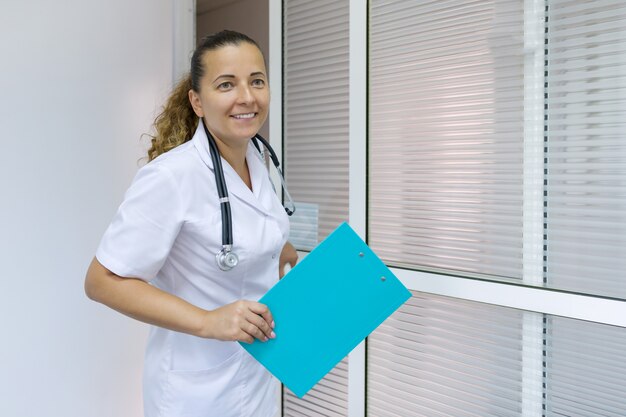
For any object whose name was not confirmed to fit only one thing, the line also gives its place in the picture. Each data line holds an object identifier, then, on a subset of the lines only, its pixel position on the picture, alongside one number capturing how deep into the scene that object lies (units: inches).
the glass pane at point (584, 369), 47.6
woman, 42.8
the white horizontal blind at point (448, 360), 53.8
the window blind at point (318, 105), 68.2
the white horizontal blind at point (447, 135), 53.6
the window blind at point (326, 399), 69.5
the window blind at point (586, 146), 47.0
